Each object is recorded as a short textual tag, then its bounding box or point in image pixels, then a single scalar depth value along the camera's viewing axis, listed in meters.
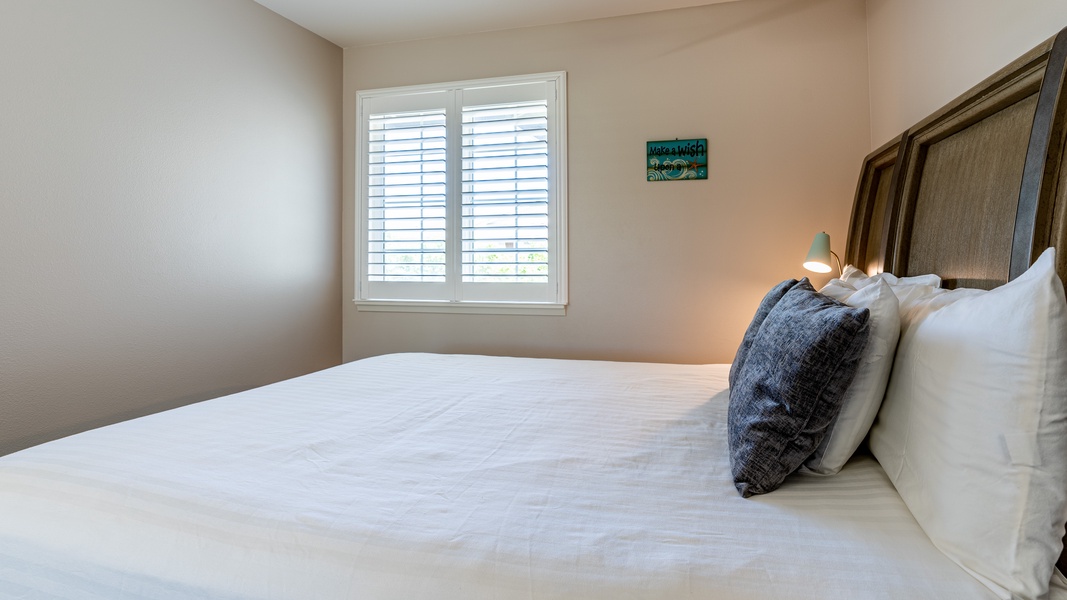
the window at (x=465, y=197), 2.95
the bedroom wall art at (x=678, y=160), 2.72
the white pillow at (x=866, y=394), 0.99
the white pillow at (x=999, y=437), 0.67
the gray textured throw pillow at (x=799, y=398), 0.93
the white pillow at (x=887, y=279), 1.46
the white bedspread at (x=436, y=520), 0.74
